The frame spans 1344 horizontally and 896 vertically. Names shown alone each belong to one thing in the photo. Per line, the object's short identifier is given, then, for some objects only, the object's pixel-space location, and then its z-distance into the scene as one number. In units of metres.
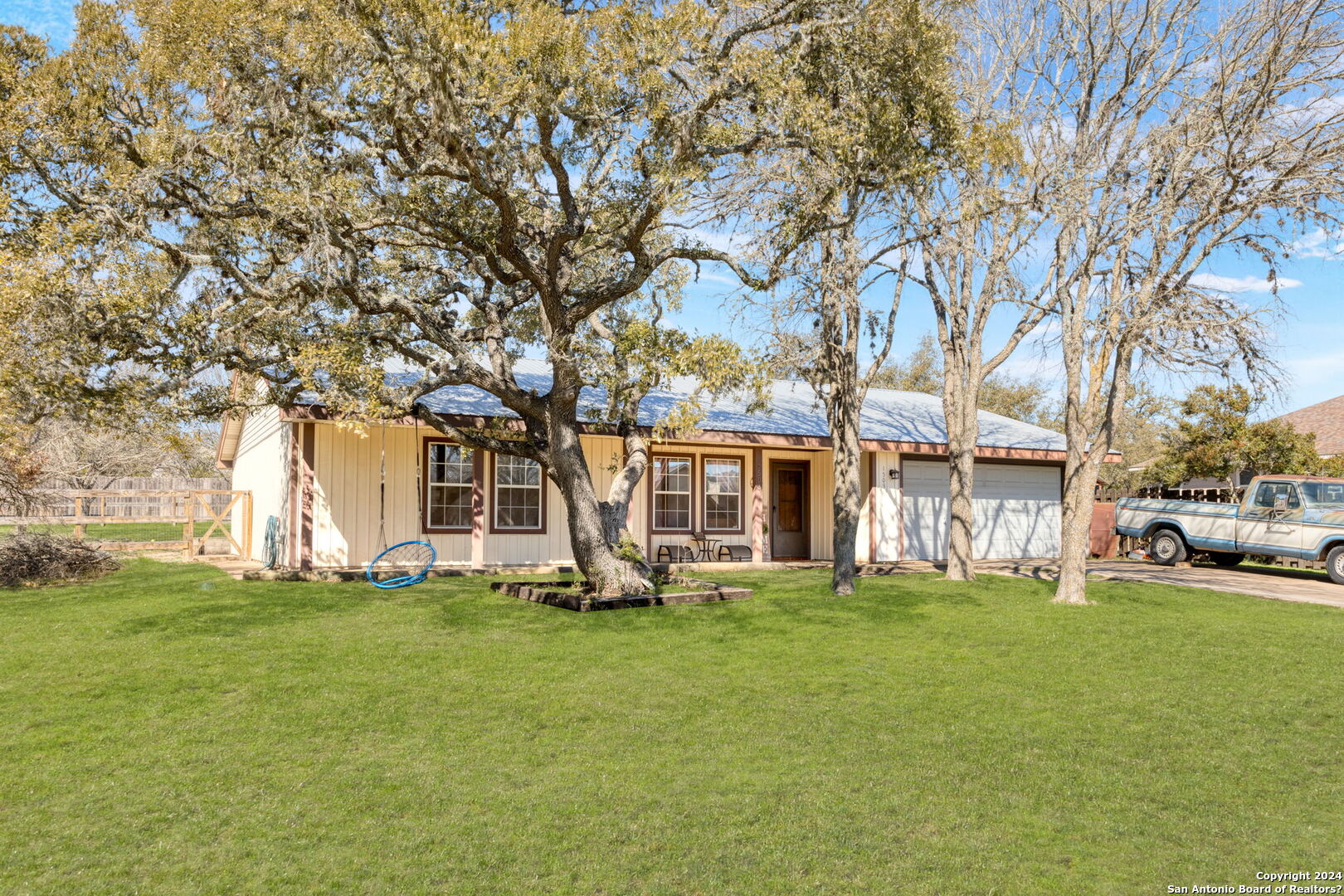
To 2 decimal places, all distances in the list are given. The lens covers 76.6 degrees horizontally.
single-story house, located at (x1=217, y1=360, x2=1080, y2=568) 13.84
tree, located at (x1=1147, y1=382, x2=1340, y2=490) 20.91
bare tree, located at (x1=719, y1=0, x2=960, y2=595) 9.23
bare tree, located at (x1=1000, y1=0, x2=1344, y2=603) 10.23
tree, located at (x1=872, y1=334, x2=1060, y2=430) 40.75
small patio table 16.53
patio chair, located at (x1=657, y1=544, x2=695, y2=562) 16.30
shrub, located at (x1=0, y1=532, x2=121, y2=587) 12.99
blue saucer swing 12.32
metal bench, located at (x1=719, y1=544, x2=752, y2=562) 16.83
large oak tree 7.88
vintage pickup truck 14.88
